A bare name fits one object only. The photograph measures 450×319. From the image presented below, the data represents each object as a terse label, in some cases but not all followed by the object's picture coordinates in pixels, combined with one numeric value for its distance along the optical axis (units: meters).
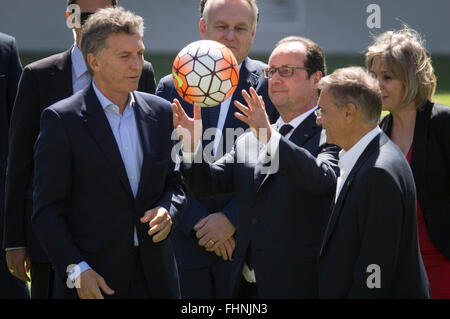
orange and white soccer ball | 8.87
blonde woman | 9.40
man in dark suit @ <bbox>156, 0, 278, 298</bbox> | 9.88
